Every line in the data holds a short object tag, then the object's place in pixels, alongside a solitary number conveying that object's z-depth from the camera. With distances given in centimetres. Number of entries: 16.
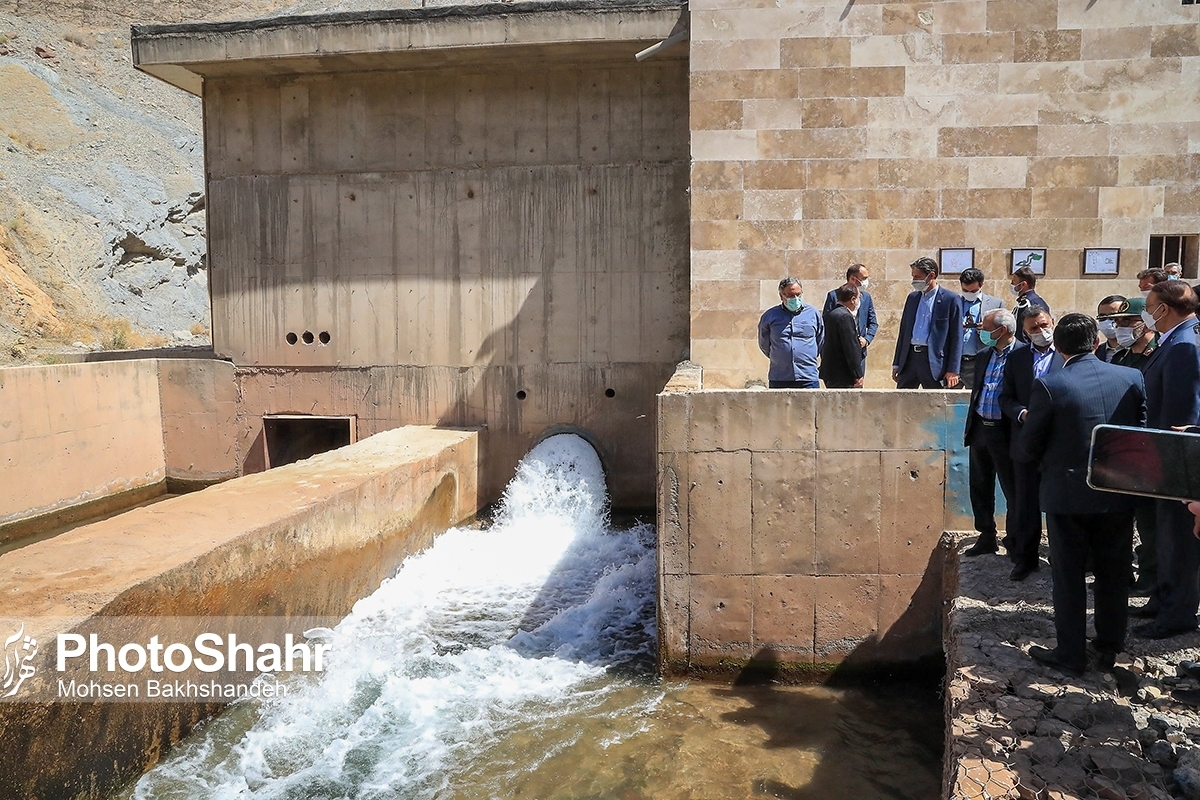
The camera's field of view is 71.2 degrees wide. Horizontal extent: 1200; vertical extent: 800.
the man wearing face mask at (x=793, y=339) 673
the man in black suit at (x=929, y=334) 638
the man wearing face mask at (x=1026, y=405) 466
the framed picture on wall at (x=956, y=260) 844
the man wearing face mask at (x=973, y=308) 642
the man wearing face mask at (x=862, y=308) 696
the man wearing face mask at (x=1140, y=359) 459
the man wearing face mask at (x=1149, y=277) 509
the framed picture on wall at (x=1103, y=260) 830
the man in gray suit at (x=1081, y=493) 361
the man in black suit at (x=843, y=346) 666
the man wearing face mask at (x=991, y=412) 494
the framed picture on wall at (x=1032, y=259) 838
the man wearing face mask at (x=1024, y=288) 602
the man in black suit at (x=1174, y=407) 390
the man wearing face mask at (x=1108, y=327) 515
